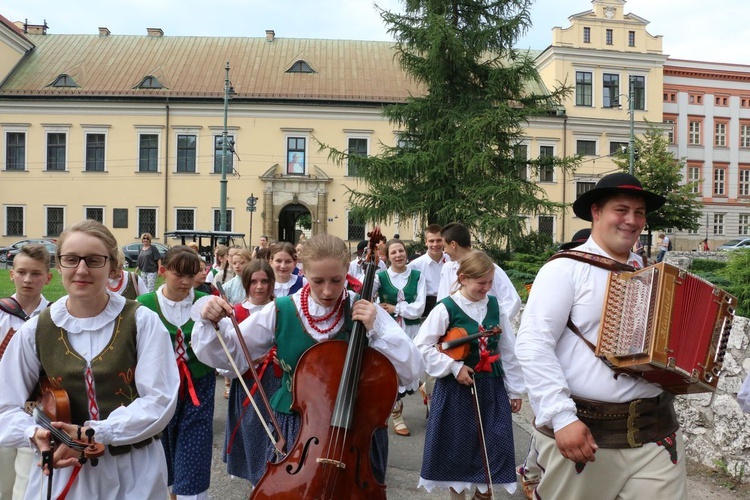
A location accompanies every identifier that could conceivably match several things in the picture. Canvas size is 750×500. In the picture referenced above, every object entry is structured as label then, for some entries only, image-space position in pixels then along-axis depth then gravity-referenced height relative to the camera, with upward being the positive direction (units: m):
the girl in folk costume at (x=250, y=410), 4.45 -1.26
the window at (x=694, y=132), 53.19 +9.98
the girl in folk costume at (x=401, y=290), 7.55 -0.57
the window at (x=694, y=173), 53.03 +6.53
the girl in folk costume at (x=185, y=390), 4.08 -1.03
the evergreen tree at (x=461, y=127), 19.00 +3.74
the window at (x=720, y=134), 54.16 +10.04
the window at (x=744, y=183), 54.28 +5.86
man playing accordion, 2.68 -0.66
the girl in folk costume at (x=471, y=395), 4.33 -1.08
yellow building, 38.31 +5.99
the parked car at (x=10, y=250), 29.52 -0.56
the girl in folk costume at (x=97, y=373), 2.51 -0.55
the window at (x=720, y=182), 53.94 +5.84
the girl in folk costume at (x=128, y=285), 5.70 -0.42
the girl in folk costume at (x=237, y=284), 6.91 -0.47
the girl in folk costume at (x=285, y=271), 6.54 -0.29
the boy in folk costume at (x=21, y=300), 3.81 -0.41
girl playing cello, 3.07 -0.43
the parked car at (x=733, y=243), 43.08 +0.47
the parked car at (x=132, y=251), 31.42 -0.53
